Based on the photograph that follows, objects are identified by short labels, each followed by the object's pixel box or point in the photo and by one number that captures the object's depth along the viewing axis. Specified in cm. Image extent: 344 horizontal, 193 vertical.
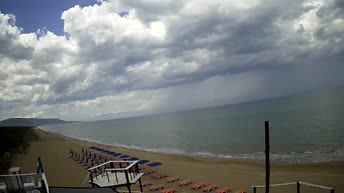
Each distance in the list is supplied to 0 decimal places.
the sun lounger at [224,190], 1919
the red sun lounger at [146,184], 2267
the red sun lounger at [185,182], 2235
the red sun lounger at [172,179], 2350
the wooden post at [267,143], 1192
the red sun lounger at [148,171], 2676
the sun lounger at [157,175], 2509
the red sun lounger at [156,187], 2138
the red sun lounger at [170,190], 2000
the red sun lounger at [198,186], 2105
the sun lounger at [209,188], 2008
